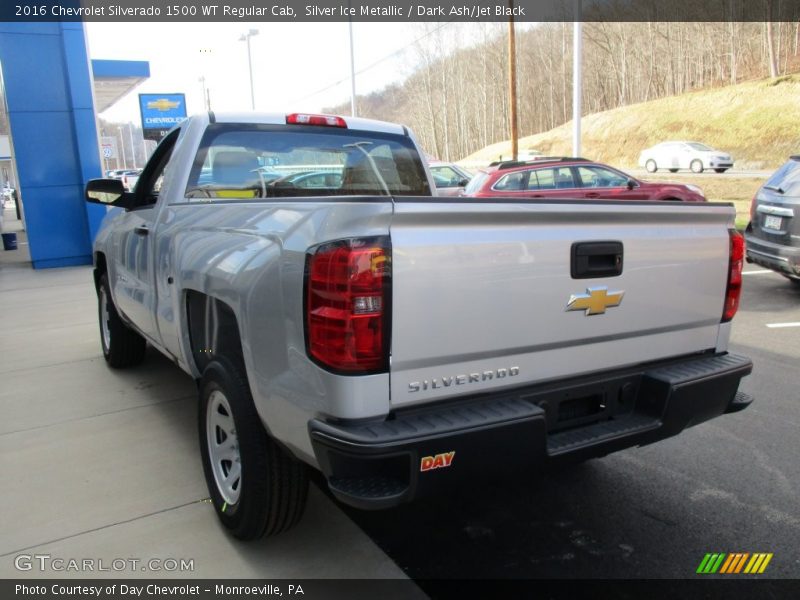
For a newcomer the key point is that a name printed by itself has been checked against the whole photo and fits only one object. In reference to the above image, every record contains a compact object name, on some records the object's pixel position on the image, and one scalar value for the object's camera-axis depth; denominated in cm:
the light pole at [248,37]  3344
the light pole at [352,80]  2898
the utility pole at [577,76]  2010
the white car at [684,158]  3272
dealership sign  3288
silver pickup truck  211
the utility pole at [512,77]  2298
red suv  1376
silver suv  744
